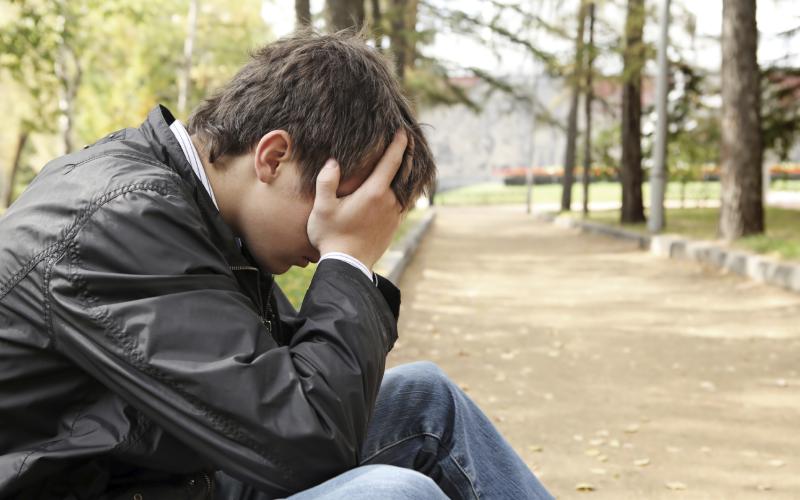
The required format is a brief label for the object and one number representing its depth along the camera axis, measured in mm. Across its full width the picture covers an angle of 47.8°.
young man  1437
